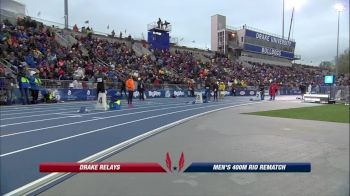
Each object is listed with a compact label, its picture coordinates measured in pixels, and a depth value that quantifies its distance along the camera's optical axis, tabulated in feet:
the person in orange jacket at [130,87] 58.85
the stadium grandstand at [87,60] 69.10
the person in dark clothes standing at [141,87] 79.78
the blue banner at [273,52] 182.63
